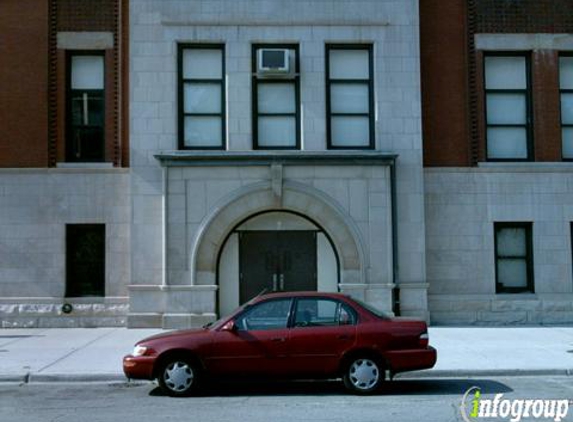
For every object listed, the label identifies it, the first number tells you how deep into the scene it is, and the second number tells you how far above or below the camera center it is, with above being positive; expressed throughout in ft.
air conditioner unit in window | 63.26 +14.15
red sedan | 36.45 -5.37
